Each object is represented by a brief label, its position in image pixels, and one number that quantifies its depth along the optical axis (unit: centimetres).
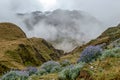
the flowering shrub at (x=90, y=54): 541
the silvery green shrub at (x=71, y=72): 456
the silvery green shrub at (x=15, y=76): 544
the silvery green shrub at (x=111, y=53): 508
